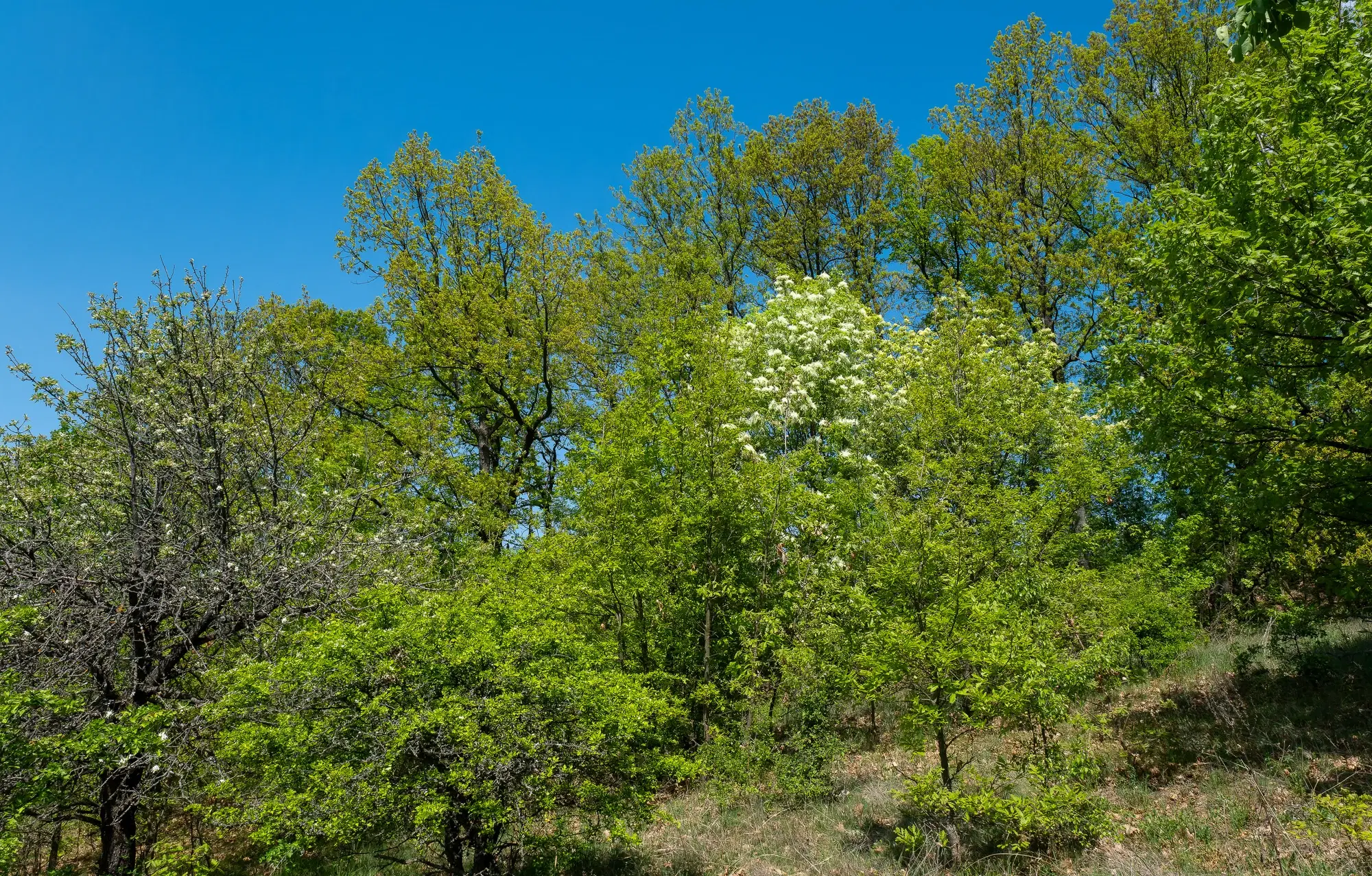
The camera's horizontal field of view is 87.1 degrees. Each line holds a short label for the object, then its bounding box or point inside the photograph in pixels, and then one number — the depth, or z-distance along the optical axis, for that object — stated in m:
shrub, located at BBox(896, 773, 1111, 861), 8.12
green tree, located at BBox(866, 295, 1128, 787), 8.56
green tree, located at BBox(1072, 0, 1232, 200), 20.31
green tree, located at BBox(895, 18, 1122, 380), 21.55
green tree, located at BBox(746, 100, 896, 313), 26.59
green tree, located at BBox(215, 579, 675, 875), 7.78
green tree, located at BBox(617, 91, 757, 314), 27.48
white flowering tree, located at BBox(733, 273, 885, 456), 18.86
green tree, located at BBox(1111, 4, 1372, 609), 7.74
